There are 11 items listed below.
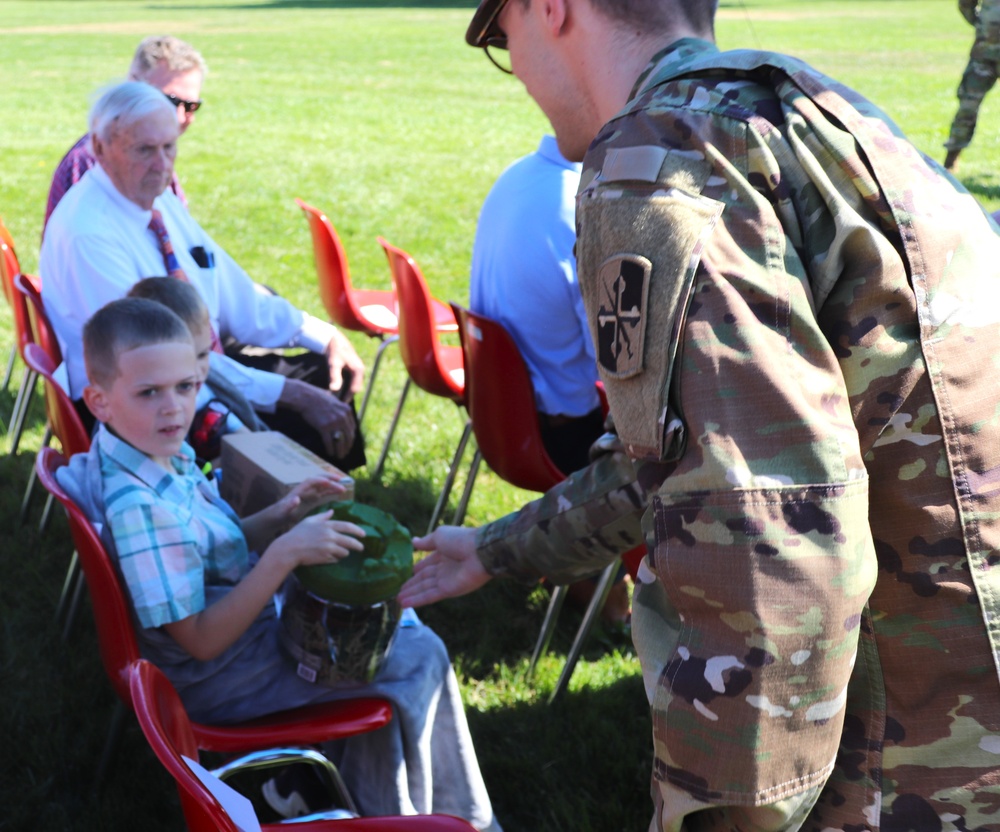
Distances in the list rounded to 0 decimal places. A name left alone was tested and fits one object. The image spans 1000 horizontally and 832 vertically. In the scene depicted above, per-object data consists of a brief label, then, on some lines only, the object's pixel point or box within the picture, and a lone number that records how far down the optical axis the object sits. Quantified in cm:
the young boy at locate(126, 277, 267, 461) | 309
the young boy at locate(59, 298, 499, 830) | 217
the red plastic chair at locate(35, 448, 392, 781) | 208
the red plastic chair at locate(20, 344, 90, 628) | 273
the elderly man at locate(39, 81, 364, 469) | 373
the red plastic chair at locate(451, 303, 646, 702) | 320
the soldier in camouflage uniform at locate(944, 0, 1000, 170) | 937
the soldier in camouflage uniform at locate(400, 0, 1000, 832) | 102
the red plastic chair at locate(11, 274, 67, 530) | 277
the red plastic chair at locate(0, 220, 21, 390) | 402
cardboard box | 261
